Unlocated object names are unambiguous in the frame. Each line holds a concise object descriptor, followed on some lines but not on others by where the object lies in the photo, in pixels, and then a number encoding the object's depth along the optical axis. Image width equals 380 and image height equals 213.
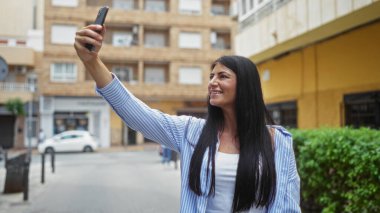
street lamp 32.59
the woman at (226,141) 2.05
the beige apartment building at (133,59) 32.78
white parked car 27.67
